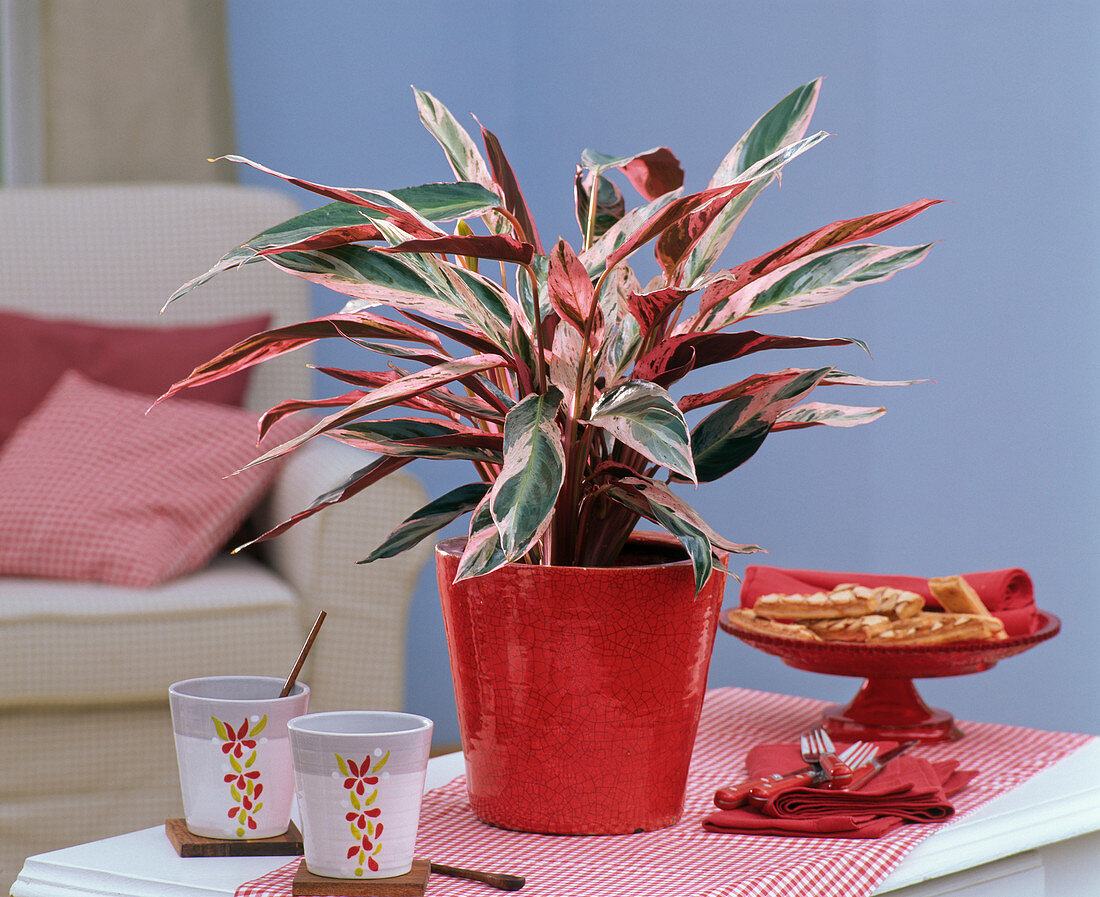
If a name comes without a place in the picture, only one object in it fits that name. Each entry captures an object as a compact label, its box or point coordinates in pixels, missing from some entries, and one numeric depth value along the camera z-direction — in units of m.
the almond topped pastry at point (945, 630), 2.46
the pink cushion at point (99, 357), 4.08
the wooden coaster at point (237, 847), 2.15
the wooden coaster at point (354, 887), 2.07
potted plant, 2.12
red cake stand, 2.45
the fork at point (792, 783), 2.24
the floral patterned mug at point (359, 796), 2.06
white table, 2.13
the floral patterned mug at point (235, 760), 2.14
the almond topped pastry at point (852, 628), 2.49
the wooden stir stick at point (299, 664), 2.16
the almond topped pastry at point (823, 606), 2.52
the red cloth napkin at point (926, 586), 2.53
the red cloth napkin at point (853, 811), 2.21
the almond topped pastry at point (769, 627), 2.49
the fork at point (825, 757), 2.27
